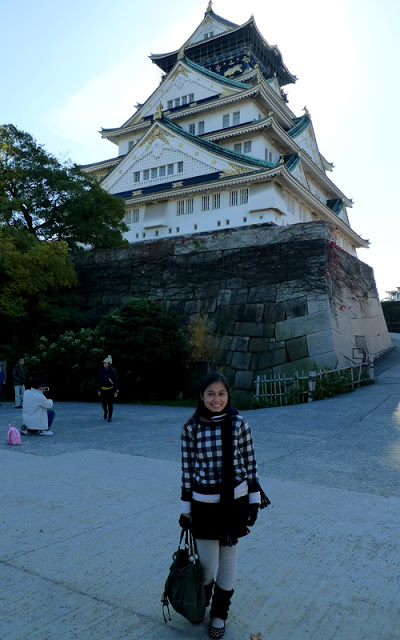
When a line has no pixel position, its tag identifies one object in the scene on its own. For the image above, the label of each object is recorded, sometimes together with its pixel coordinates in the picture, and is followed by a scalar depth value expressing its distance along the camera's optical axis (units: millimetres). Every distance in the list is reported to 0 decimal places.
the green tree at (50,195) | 19500
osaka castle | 24828
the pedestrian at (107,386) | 9961
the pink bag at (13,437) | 7137
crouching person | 7949
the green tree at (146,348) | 13812
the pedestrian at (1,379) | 13547
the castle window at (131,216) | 28562
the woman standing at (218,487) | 2455
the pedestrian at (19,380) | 13234
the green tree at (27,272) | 15266
